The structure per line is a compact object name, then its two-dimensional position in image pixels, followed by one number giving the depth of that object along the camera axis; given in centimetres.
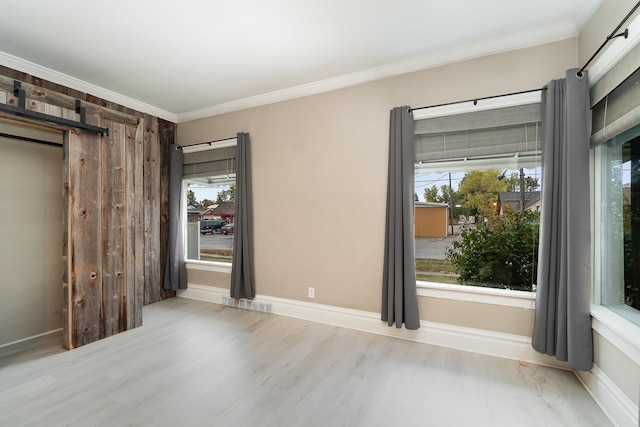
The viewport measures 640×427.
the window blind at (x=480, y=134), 228
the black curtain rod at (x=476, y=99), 223
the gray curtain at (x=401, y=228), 256
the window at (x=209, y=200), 380
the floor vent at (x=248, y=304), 341
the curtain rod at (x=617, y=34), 147
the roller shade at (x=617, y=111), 149
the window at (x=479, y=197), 234
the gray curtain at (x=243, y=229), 346
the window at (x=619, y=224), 167
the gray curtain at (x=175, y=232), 395
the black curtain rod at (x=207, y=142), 371
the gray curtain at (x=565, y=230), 189
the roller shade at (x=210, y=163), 371
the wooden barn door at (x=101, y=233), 249
